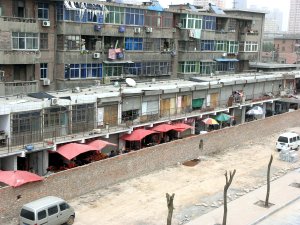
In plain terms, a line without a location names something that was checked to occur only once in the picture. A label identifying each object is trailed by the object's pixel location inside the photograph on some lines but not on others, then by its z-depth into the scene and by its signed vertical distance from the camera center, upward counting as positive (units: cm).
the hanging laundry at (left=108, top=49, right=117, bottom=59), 4069 -137
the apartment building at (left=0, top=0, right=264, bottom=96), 3356 -41
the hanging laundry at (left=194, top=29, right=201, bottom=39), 4903 +75
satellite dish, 3828 -360
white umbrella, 4670 -696
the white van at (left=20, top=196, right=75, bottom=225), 2041 -793
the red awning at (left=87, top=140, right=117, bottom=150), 2955 -682
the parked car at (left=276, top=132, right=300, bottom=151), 3869 -831
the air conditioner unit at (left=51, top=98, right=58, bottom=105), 2880 -400
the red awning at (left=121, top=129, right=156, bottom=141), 3305 -691
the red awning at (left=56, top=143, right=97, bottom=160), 2744 -678
